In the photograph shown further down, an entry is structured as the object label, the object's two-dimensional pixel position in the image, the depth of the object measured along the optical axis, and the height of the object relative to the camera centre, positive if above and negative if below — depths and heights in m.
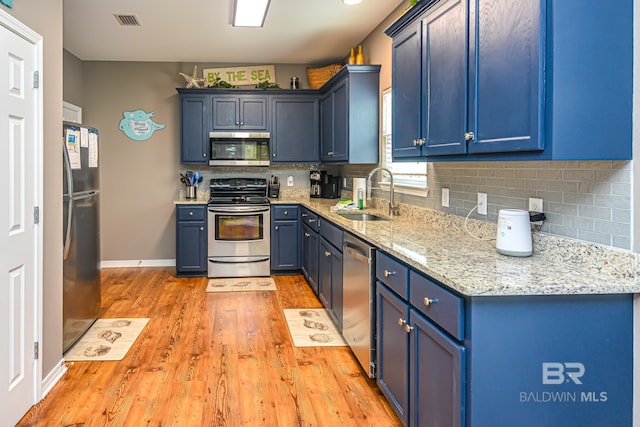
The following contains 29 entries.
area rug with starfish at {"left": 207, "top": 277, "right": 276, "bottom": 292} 5.46 -0.99
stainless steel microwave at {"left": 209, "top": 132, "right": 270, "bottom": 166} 6.30 +0.55
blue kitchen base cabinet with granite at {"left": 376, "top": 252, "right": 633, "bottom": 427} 1.67 -0.54
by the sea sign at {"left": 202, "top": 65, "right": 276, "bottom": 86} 6.55 +1.52
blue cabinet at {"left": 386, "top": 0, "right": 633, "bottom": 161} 1.74 +0.42
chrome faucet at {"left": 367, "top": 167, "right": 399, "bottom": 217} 4.14 -0.11
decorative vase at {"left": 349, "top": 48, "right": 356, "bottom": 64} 5.20 +1.37
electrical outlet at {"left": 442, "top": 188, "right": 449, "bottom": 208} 3.37 -0.02
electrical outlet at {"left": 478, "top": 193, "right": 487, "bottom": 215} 2.84 -0.05
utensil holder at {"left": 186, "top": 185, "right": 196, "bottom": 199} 6.42 +0.02
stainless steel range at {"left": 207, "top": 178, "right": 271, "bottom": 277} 5.89 -0.51
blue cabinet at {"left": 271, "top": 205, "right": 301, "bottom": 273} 6.06 -0.52
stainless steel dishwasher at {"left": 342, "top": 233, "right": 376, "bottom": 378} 2.89 -0.65
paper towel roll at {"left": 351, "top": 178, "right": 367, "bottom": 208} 4.74 +0.06
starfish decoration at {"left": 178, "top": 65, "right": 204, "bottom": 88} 6.23 +1.37
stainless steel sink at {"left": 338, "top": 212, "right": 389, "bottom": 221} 4.28 -0.19
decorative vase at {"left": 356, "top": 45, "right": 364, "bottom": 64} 5.09 +1.34
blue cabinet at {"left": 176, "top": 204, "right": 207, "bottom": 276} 5.94 -0.52
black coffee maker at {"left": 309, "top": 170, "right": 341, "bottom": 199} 6.30 +0.11
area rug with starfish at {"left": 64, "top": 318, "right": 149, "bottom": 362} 3.51 -1.08
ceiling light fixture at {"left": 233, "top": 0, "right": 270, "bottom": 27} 4.10 +1.52
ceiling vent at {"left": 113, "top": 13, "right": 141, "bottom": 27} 4.62 +1.58
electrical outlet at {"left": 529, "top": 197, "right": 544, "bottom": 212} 2.33 -0.05
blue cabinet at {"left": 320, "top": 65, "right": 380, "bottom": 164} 4.92 +0.77
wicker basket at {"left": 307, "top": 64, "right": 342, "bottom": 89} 6.17 +1.44
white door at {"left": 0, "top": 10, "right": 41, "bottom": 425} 2.38 -0.14
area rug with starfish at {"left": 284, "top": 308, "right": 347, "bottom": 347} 3.78 -1.06
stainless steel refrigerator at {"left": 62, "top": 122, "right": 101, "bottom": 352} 3.48 -0.27
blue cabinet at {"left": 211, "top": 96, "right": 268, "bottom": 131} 6.28 +0.99
